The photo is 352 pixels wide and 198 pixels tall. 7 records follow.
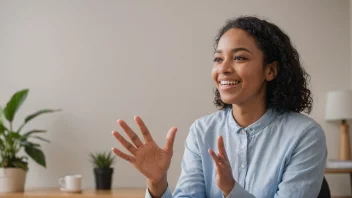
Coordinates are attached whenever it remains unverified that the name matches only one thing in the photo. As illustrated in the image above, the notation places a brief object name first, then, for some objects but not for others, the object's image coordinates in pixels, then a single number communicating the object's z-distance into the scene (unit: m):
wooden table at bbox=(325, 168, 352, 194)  3.12
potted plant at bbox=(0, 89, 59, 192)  3.21
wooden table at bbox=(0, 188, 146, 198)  2.91
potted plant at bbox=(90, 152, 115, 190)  3.33
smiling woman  1.40
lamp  3.37
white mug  3.15
